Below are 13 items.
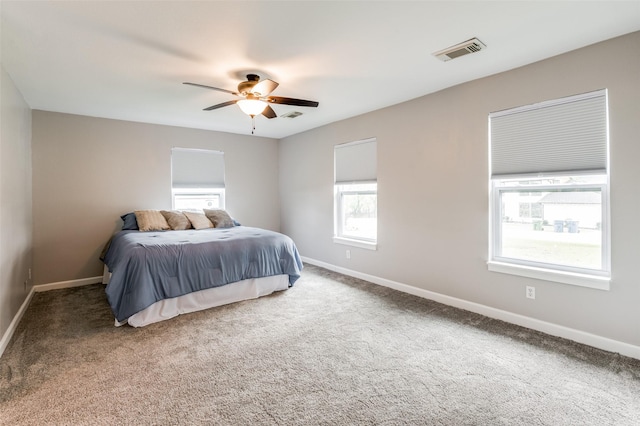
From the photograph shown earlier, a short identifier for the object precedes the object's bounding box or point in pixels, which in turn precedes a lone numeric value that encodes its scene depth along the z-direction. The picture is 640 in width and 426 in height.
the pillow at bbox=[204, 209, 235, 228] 4.84
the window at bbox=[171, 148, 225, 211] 5.20
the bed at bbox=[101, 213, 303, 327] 2.97
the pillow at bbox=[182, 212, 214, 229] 4.64
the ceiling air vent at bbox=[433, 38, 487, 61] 2.43
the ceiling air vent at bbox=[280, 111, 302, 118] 4.38
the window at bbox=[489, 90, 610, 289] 2.54
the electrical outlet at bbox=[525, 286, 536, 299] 2.84
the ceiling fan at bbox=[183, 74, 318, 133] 2.87
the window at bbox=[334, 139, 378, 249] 4.46
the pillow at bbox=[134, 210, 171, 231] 4.37
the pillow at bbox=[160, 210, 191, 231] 4.52
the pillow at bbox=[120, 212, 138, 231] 4.50
